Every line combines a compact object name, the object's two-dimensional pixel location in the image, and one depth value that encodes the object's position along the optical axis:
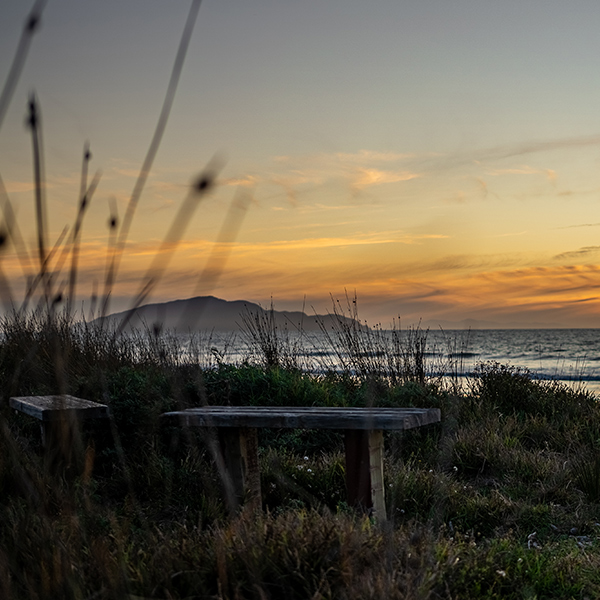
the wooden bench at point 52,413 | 4.56
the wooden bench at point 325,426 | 4.10
